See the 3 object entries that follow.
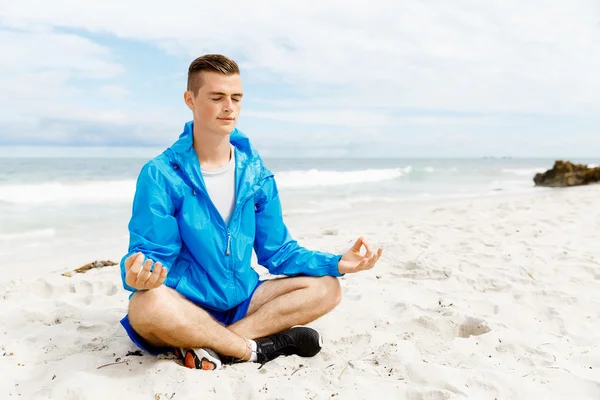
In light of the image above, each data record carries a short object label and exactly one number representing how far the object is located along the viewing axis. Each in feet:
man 8.89
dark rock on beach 52.47
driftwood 17.74
